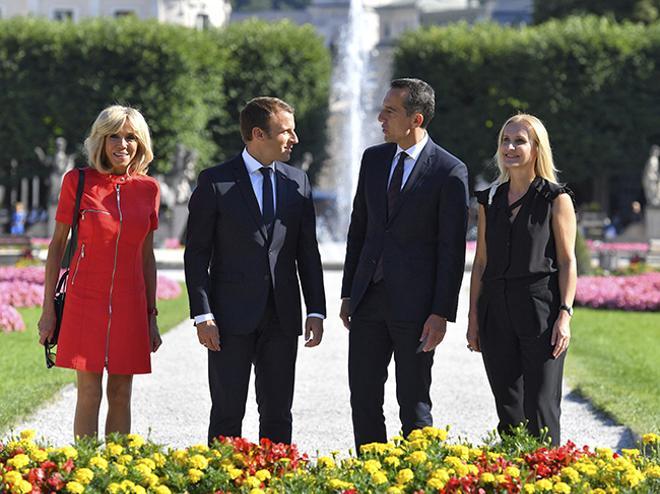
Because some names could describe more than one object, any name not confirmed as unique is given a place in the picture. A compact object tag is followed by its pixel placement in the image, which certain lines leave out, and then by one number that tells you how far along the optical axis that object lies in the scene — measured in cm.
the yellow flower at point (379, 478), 966
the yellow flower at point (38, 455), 1030
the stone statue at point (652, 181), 7587
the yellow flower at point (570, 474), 997
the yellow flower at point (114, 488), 957
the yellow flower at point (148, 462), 1013
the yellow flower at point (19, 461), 1002
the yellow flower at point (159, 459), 1035
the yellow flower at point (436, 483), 959
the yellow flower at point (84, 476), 972
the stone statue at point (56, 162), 7394
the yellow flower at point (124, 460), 1026
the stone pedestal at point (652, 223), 7356
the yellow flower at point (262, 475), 1004
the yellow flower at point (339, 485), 958
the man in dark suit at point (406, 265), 1190
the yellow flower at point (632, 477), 989
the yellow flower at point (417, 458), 1020
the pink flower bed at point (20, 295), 3247
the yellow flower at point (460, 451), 1047
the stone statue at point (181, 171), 7169
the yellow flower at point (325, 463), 1025
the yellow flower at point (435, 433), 1091
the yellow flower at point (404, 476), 973
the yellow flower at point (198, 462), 1015
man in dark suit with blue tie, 1187
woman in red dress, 1187
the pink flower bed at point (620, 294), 3491
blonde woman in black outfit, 1177
